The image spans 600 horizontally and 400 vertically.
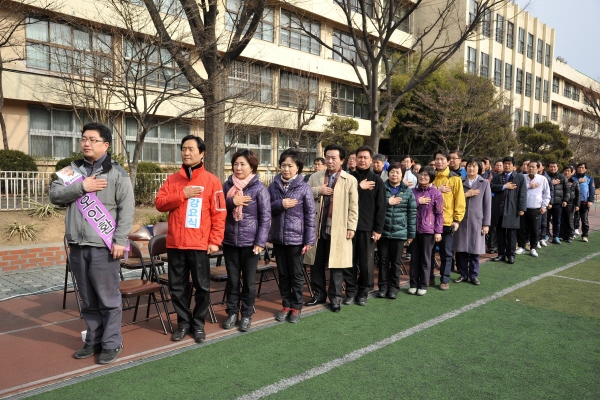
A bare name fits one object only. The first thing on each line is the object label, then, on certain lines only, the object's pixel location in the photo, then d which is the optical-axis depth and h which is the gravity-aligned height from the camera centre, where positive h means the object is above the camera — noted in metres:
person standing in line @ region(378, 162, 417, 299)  6.43 -0.64
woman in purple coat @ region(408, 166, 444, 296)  6.64 -0.62
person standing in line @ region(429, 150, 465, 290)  7.04 -0.42
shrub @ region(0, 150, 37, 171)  13.59 +0.41
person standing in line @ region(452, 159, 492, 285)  7.35 -0.65
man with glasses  4.06 -0.44
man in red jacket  4.59 -0.46
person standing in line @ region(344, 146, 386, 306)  6.09 -0.52
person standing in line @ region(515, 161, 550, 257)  9.90 -0.43
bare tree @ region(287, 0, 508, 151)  10.62 +2.98
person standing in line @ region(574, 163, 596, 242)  12.36 -0.30
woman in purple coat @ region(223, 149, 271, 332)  5.04 -0.53
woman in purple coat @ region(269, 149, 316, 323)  5.37 -0.52
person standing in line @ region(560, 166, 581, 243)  11.94 -0.57
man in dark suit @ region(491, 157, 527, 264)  9.03 -0.42
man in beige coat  5.84 -0.44
